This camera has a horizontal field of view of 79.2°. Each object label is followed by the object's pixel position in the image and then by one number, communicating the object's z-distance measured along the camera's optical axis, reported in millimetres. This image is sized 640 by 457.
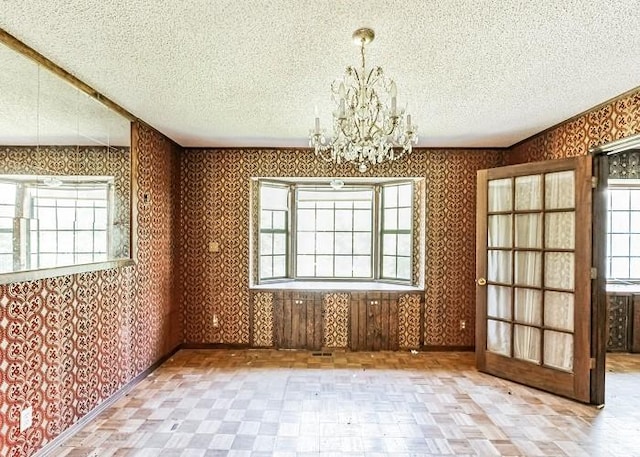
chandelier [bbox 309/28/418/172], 2051
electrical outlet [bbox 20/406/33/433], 2307
